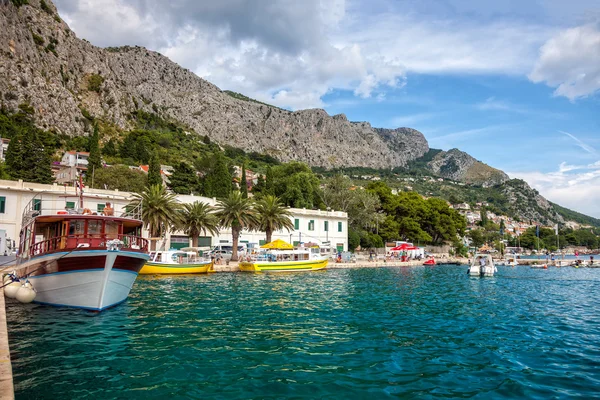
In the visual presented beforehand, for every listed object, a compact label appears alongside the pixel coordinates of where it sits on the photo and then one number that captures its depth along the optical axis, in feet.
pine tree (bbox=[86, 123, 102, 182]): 218.59
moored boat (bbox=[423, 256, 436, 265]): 211.82
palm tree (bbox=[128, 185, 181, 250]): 121.80
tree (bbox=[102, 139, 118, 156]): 296.71
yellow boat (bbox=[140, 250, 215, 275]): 112.88
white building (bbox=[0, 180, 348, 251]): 122.52
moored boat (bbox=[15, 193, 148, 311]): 51.80
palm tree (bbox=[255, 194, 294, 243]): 154.61
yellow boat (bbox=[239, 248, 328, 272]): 129.18
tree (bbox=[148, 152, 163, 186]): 198.70
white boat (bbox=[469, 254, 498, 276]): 144.05
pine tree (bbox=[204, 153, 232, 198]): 218.38
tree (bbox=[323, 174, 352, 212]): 242.78
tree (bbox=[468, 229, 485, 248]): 413.82
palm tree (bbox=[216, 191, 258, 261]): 141.90
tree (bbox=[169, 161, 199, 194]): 236.02
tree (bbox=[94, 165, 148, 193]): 190.80
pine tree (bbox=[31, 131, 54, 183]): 181.60
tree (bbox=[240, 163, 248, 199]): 230.27
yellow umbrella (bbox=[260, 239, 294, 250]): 141.98
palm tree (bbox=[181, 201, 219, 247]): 136.46
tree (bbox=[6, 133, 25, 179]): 184.34
